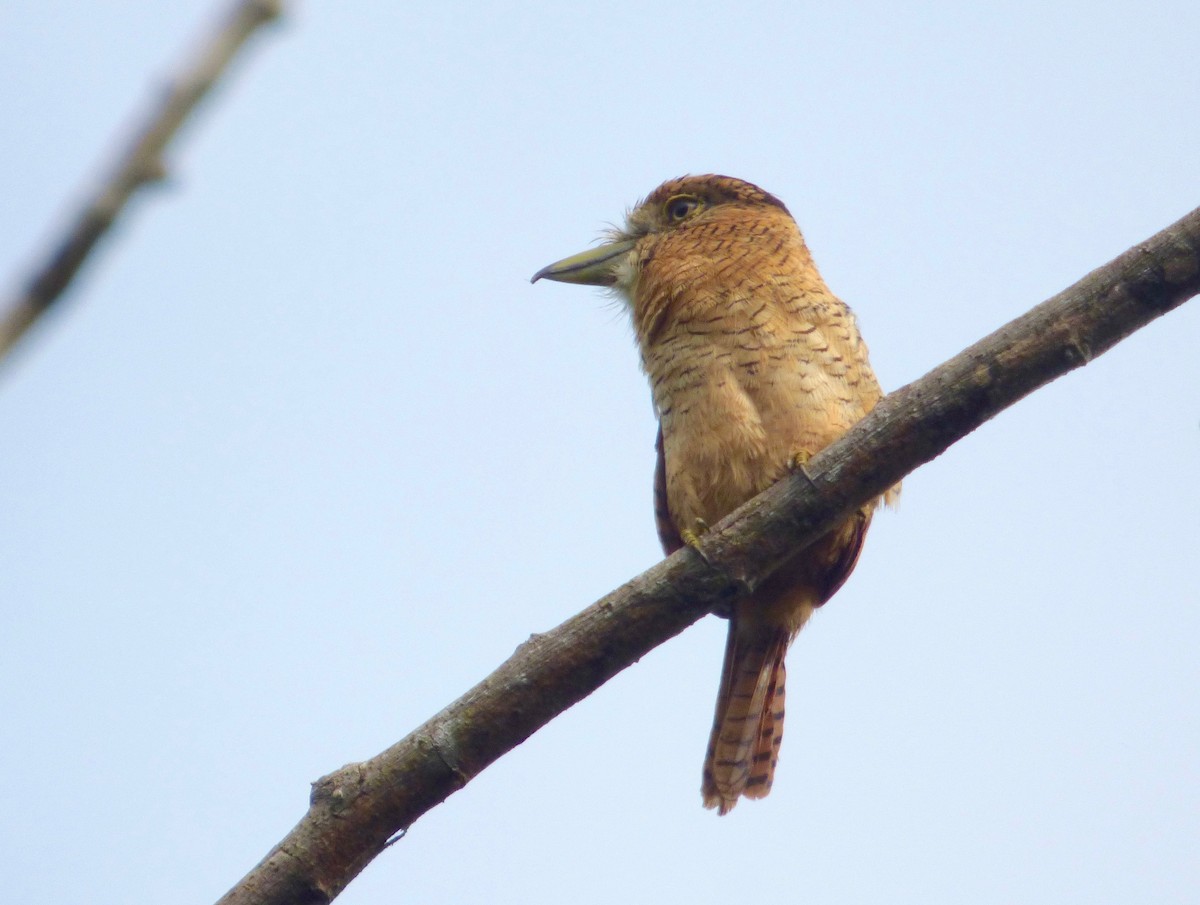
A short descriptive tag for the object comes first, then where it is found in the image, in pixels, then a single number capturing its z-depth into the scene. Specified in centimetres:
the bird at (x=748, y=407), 1023
